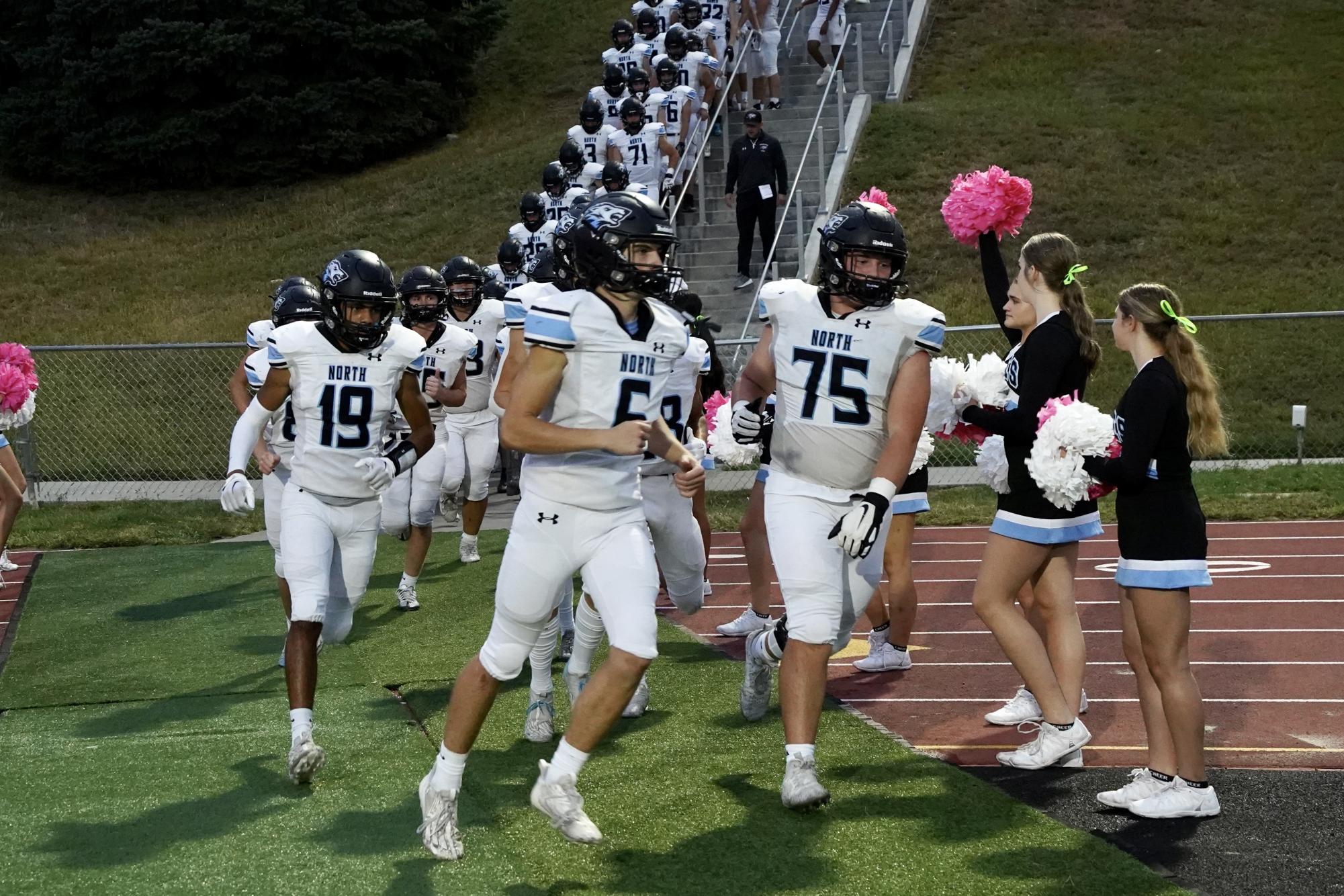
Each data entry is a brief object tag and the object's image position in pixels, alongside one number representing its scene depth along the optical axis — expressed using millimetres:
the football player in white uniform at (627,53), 18094
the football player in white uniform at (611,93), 17578
